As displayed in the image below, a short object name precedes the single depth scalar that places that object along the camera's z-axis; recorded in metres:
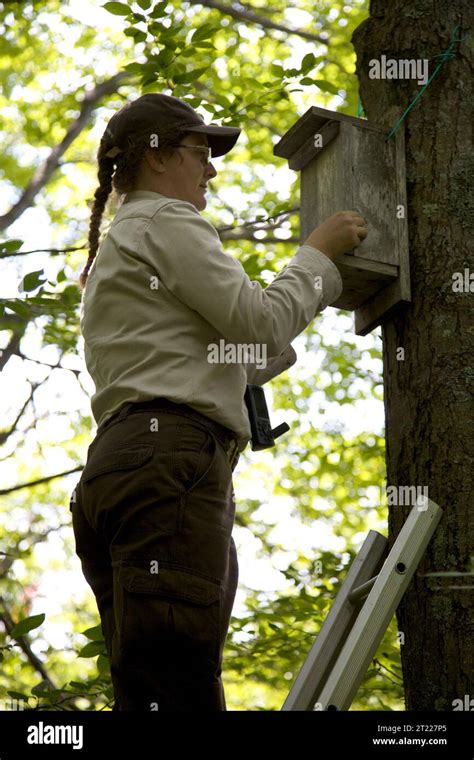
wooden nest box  5.36
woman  3.99
